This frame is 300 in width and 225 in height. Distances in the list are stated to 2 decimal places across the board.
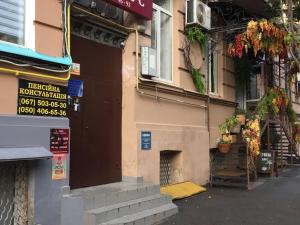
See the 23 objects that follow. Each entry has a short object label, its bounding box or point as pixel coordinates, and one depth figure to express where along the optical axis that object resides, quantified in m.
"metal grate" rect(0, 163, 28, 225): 3.79
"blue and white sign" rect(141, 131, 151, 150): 5.51
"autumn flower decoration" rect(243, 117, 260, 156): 7.02
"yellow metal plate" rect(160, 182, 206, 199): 5.75
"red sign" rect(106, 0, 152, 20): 4.99
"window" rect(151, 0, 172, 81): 6.32
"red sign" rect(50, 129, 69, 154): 4.05
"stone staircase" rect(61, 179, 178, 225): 4.17
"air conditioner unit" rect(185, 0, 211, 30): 6.57
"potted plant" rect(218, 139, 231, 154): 7.18
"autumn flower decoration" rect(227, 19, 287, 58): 6.41
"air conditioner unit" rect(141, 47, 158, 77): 5.56
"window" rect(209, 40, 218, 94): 7.72
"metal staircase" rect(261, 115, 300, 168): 8.30
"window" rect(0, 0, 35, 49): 3.92
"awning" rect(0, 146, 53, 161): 3.49
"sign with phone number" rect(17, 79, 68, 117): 3.84
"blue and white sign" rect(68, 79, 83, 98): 4.67
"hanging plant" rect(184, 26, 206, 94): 6.71
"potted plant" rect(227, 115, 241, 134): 7.50
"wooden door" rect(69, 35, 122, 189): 4.85
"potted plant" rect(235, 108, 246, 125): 7.66
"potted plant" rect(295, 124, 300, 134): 9.03
